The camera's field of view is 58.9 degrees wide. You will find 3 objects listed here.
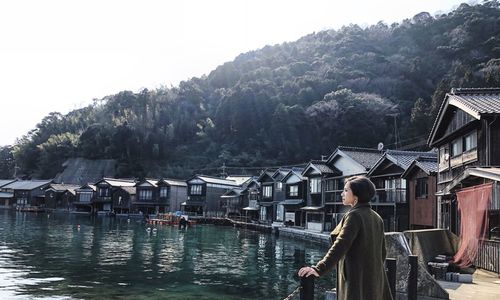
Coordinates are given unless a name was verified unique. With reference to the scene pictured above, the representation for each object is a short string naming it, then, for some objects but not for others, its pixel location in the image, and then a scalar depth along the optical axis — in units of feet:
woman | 13.42
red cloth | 37.76
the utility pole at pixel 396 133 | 209.05
